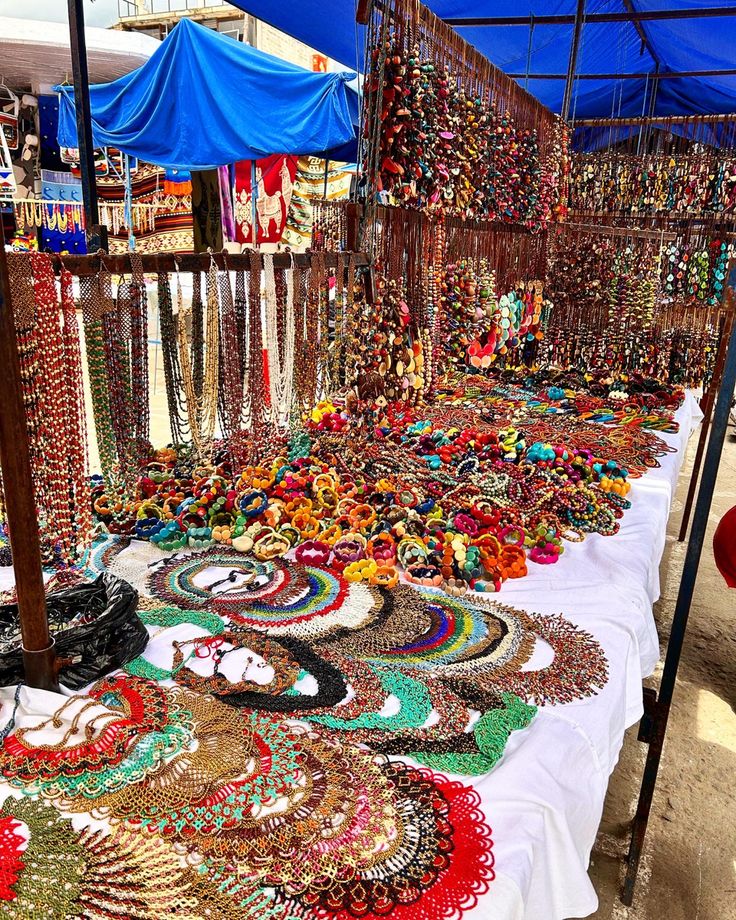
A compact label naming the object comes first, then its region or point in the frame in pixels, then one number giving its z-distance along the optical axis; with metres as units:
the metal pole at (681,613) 1.74
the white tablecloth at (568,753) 1.25
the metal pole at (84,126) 2.10
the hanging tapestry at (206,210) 9.97
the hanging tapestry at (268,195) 9.51
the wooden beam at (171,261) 1.91
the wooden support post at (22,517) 1.38
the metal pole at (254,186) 7.98
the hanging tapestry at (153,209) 10.13
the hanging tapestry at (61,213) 10.02
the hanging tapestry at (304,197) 10.16
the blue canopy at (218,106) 6.04
